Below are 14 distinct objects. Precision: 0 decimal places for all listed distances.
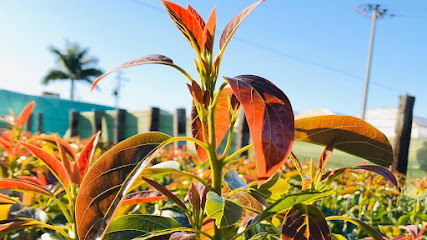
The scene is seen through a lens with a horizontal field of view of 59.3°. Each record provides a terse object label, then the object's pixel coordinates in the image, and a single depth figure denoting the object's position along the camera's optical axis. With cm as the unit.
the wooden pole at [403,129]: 503
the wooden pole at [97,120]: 1033
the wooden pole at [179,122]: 769
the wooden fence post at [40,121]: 1366
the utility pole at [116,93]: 3732
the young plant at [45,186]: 73
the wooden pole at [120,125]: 945
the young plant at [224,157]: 48
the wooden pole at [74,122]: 1127
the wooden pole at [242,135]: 558
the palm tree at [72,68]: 3762
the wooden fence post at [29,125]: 1068
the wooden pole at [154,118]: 782
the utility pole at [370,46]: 1931
